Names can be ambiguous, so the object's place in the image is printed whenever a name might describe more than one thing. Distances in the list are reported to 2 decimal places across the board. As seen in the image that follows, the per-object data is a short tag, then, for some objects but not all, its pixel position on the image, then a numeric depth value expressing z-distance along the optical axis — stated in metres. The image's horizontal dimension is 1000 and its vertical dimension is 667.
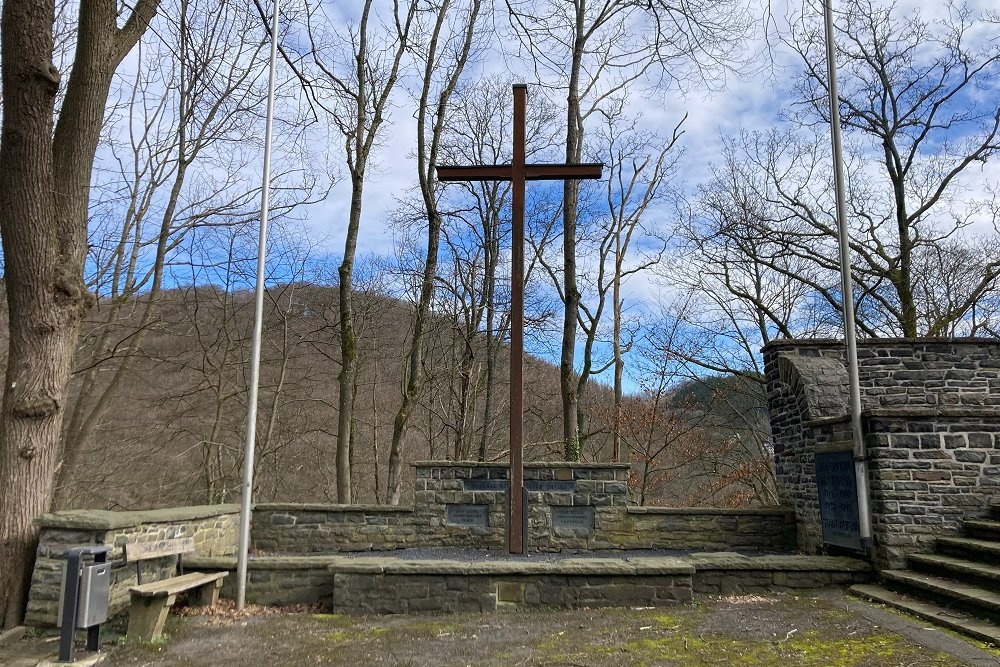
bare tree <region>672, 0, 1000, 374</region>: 16.92
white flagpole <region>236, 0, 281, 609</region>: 6.53
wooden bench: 5.38
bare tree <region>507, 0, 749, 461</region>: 12.75
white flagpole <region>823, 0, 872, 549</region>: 7.11
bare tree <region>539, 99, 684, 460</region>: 19.67
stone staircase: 5.20
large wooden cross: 8.05
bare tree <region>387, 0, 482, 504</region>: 13.76
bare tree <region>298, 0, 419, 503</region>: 12.31
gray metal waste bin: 4.93
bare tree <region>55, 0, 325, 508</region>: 12.58
